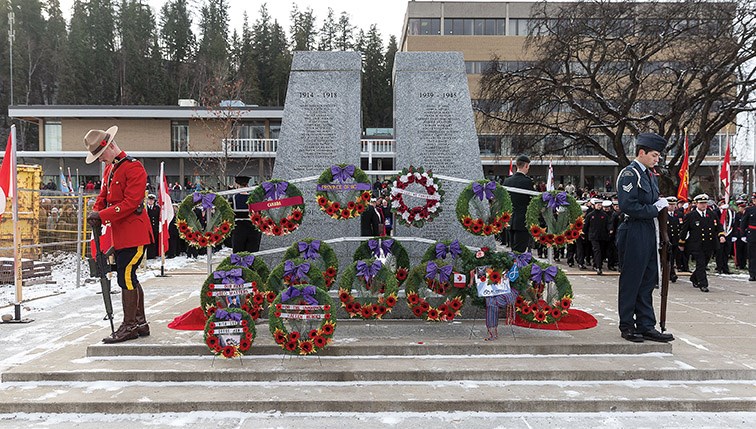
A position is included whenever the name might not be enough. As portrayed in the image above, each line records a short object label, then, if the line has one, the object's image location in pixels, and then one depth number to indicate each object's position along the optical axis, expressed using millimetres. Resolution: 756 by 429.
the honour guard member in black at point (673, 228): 13975
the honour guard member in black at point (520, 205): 8258
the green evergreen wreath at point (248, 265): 6738
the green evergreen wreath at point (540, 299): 6781
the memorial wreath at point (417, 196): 7316
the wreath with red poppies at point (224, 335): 5891
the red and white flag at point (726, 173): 16891
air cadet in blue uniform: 6508
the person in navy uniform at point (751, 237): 14070
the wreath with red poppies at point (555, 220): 6930
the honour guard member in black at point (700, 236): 12438
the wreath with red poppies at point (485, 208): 6840
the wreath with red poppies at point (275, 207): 7156
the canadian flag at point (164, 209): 14148
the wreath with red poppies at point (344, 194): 7172
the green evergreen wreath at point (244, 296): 6578
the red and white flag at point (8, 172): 8977
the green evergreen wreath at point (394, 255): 7223
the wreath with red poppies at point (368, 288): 6754
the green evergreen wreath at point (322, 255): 7000
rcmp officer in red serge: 6539
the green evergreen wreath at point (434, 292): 6793
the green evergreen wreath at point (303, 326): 5941
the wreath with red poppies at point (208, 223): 7047
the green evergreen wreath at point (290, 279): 6430
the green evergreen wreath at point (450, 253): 6934
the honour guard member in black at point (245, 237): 9188
